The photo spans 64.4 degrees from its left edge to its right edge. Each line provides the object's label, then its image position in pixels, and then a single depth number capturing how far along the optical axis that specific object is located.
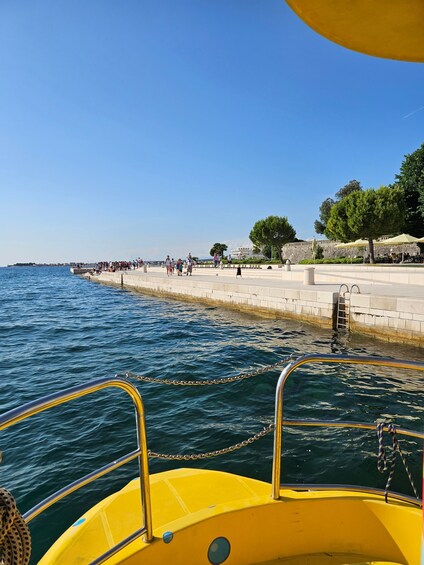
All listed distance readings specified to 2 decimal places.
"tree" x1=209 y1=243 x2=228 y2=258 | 90.99
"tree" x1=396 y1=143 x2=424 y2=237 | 34.03
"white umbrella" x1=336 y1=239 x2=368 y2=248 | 31.89
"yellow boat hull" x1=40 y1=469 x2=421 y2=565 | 1.96
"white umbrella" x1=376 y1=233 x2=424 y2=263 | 27.27
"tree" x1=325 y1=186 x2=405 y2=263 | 32.28
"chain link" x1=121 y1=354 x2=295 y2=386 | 3.21
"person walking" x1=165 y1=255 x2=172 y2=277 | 34.14
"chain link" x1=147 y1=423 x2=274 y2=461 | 2.27
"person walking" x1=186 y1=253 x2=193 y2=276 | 32.15
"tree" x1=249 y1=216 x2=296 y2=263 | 53.34
